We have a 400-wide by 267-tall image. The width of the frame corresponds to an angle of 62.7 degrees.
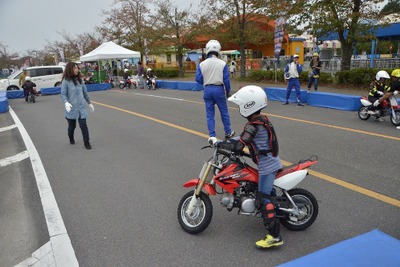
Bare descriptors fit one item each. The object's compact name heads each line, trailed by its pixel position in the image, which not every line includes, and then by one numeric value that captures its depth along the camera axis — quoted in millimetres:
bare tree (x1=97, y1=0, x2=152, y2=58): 36688
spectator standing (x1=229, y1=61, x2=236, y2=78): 29372
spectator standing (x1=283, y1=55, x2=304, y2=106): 12031
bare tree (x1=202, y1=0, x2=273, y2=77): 23328
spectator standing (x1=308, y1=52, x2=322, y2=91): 14930
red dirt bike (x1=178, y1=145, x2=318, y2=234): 3338
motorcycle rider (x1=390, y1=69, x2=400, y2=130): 8134
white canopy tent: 23261
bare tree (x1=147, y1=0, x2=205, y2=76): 30891
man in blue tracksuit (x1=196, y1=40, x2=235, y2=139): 6395
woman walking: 7070
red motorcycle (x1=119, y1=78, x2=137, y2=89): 24047
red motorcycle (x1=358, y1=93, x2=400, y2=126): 8141
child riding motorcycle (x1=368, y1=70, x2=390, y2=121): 8516
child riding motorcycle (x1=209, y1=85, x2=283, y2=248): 3205
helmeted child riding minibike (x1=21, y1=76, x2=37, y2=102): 17358
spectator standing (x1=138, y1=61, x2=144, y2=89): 22927
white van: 22750
